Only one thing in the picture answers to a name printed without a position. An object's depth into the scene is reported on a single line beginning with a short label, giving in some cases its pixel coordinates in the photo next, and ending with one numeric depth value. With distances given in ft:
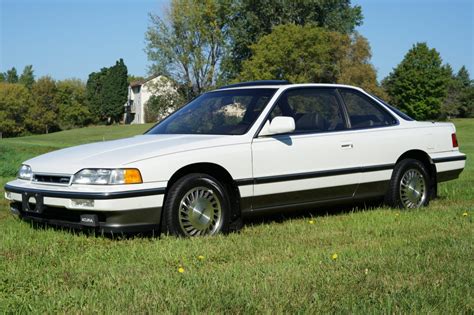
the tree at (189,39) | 177.78
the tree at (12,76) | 540.93
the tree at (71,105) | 341.41
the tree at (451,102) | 278.42
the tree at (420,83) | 251.80
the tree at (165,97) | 178.91
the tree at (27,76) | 459.97
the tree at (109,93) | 352.08
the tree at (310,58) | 154.51
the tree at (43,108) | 322.14
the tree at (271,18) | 164.55
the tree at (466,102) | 309.61
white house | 349.41
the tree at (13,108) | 313.53
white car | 18.67
